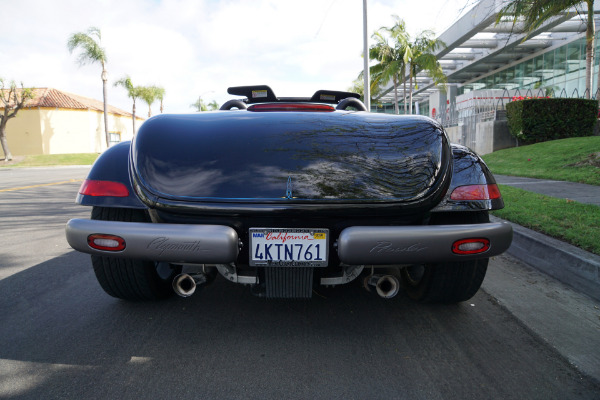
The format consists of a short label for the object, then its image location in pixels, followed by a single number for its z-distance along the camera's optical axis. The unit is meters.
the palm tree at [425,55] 24.55
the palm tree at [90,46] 33.19
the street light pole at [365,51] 13.68
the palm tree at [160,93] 52.03
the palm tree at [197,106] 66.78
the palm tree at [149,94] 49.38
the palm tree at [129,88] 44.28
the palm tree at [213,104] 68.29
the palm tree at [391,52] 25.34
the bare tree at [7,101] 31.19
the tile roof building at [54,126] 36.88
